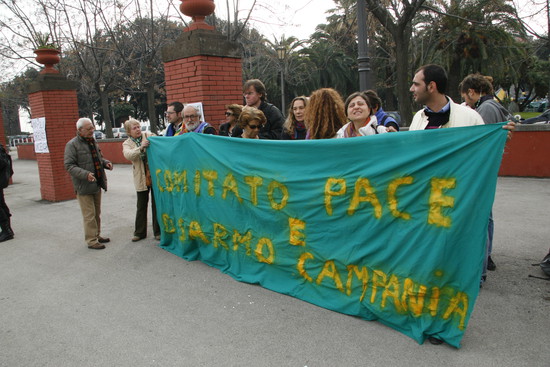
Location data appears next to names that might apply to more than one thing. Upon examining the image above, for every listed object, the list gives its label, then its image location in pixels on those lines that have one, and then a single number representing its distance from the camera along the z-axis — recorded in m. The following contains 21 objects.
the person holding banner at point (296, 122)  4.95
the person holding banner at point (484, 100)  4.30
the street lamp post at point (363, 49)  7.75
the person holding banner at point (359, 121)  3.86
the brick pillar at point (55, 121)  9.68
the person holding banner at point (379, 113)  4.29
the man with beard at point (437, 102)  3.49
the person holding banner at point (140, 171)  5.99
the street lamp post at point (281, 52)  20.90
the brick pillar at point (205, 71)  6.48
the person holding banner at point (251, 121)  4.70
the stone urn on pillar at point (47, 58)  9.98
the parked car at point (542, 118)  13.61
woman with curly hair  4.12
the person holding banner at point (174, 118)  5.97
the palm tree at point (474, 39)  16.80
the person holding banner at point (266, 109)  5.32
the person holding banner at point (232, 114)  5.50
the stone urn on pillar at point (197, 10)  6.46
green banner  2.91
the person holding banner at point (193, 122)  5.54
